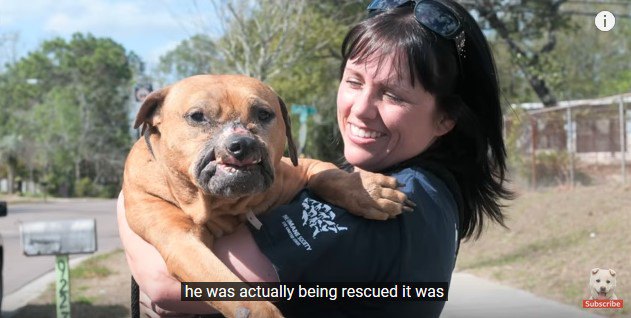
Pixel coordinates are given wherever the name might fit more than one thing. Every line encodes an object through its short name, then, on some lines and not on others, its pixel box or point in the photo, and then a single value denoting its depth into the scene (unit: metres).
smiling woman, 1.91
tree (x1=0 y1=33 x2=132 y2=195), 48.12
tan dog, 1.84
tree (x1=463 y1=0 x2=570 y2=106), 16.42
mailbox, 6.23
